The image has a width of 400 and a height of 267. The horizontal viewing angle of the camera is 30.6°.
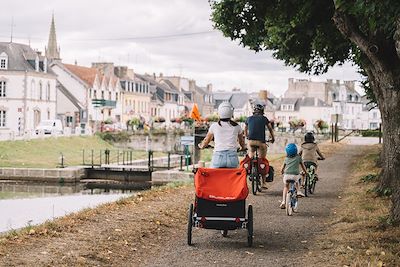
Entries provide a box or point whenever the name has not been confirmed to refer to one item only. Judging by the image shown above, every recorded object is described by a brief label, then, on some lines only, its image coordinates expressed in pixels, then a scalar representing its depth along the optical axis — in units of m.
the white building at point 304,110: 138.00
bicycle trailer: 10.24
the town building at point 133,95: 113.31
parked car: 82.12
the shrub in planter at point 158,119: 96.65
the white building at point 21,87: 79.31
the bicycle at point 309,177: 17.31
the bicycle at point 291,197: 13.74
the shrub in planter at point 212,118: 82.14
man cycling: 16.28
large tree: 12.04
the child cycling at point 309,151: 17.11
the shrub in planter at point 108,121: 86.93
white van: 67.94
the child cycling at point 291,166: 13.67
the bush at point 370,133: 77.72
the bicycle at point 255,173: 16.47
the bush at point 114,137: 77.35
